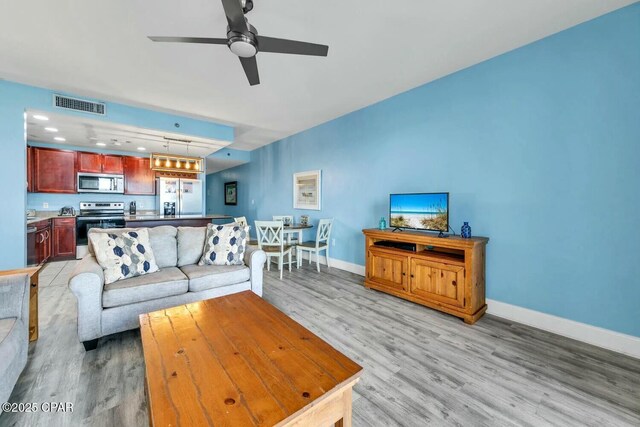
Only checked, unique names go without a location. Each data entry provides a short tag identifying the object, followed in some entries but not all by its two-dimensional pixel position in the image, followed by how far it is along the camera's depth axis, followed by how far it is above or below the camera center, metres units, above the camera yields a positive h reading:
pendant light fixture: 4.60 +0.87
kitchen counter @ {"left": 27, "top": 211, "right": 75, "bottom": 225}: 4.86 -0.14
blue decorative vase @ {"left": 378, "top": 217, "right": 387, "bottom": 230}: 3.64 -0.22
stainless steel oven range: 5.24 -0.20
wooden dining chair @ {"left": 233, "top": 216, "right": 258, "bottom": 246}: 5.27 -0.24
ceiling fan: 1.72 +1.27
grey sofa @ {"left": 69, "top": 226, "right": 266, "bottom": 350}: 2.03 -0.72
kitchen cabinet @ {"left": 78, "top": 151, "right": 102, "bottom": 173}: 5.49 +1.04
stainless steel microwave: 5.47 +0.58
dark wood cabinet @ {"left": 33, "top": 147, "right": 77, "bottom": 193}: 5.05 +0.79
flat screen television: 2.94 -0.02
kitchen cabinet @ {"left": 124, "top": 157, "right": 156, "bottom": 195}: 6.06 +0.79
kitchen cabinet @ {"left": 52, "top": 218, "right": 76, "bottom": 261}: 4.96 -0.61
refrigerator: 5.94 +0.33
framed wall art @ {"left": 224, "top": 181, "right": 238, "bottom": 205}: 8.54 +0.57
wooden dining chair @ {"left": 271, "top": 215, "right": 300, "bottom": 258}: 5.42 -0.26
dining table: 4.58 -0.37
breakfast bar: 4.66 -0.24
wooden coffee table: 0.93 -0.75
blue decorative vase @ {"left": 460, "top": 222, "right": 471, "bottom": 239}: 2.78 -0.24
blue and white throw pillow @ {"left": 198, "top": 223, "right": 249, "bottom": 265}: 2.94 -0.44
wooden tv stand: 2.59 -0.73
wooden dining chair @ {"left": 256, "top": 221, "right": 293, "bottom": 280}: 4.19 -0.53
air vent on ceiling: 3.54 +1.52
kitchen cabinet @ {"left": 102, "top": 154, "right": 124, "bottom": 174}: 5.79 +1.04
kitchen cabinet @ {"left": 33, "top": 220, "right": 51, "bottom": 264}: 4.25 -0.59
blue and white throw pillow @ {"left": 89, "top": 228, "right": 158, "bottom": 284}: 2.32 -0.44
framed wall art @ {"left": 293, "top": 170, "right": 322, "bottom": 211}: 5.24 +0.42
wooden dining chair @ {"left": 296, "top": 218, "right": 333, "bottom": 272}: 4.46 -0.64
